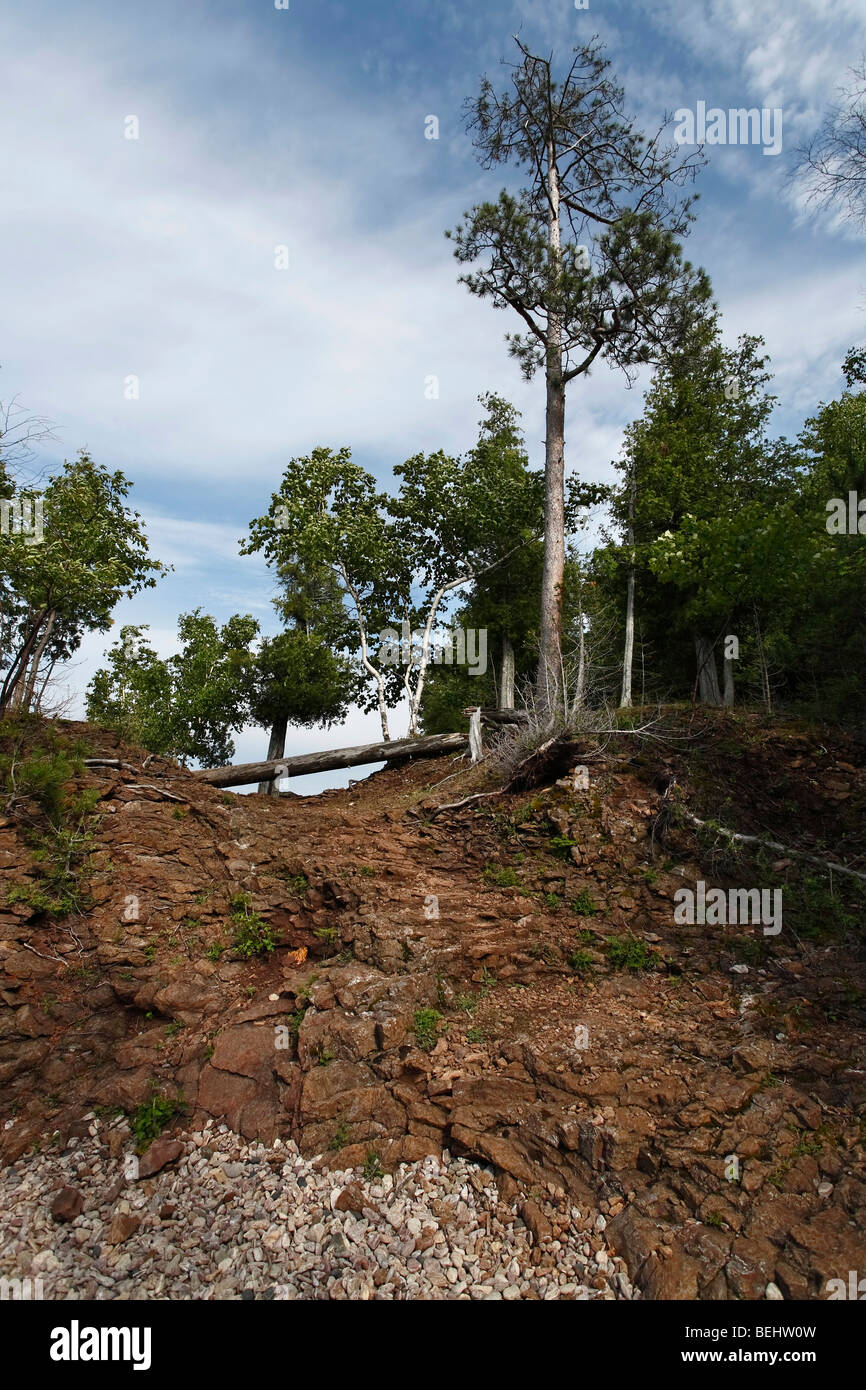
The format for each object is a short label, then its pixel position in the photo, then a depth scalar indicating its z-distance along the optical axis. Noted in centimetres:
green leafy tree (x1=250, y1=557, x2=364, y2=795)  1944
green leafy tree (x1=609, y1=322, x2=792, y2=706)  1770
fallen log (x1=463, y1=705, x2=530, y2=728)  1262
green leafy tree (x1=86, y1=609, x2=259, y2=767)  2091
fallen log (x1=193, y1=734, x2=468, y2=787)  1362
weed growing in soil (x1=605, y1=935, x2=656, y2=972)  687
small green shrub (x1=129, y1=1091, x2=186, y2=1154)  544
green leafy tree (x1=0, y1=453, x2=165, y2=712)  1091
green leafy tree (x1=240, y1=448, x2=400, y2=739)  1825
